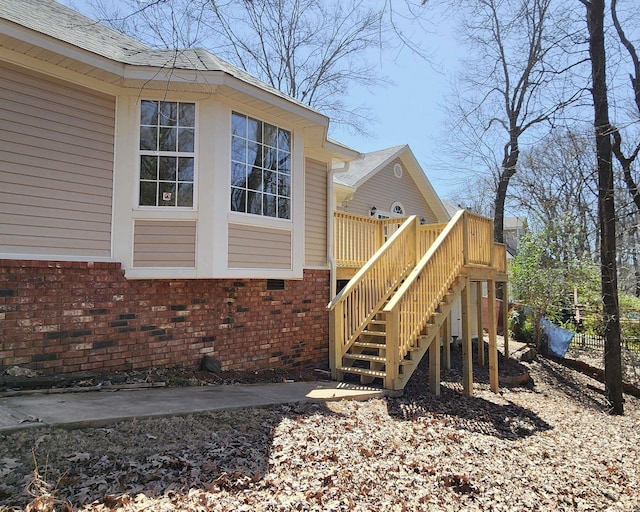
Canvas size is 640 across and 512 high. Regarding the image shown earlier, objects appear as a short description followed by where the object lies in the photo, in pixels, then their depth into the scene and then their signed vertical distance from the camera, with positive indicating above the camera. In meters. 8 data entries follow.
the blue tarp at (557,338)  14.28 -1.73
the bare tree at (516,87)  8.94 +5.17
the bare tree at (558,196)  17.03 +4.48
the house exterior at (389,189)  13.82 +3.06
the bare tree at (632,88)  11.84 +5.04
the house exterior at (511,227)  39.02 +5.06
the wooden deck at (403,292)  6.68 -0.16
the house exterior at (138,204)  5.30 +1.02
